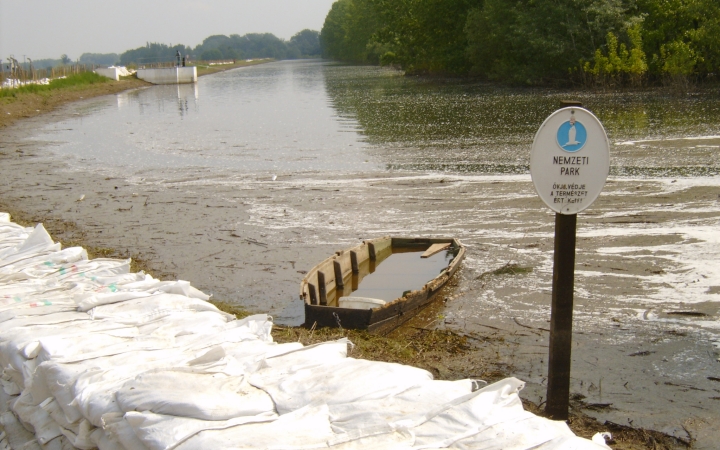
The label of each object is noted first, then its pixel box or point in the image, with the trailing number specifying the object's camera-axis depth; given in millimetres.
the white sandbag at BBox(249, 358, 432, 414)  3684
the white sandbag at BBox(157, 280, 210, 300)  6059
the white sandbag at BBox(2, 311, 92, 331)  4875
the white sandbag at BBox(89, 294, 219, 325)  5246
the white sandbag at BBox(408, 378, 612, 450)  3301
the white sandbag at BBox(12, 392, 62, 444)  4113
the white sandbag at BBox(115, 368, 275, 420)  3498
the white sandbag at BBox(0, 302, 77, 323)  5066
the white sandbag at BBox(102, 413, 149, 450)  3506
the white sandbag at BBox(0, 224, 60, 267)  7078
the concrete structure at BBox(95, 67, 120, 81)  64969
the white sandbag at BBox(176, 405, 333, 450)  3262
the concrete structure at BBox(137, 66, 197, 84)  68625
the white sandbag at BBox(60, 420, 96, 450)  3818
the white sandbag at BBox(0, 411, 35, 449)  4316
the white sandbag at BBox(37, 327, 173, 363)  4316
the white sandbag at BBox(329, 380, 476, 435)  3439
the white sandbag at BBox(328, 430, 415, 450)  3238
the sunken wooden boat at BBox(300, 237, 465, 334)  6875
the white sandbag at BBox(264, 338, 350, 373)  4137
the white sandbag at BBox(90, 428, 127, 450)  3629
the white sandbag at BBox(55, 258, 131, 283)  6461
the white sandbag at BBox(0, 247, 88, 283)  6441
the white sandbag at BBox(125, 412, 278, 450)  3338
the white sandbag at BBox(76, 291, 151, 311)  5375
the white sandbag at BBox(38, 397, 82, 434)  3955
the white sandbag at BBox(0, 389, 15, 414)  4566
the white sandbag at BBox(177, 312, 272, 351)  4742
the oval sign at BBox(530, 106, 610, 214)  4172
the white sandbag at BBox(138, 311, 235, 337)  5001
